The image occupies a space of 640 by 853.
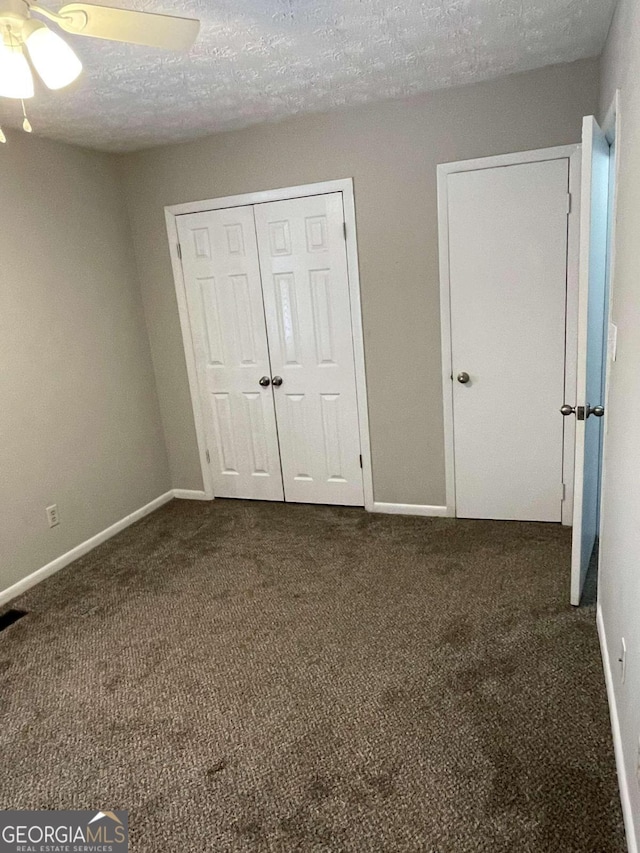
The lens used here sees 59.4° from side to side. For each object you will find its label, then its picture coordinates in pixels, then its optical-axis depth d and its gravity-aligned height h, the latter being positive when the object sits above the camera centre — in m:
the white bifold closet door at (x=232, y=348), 3.59 -0.28
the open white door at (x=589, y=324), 2.03 -0.19
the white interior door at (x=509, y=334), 2.92 -0.28
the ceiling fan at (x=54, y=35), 1.44 +0.75
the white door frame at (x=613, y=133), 1.97 +0.49
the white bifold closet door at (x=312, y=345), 3.38 -0.28
